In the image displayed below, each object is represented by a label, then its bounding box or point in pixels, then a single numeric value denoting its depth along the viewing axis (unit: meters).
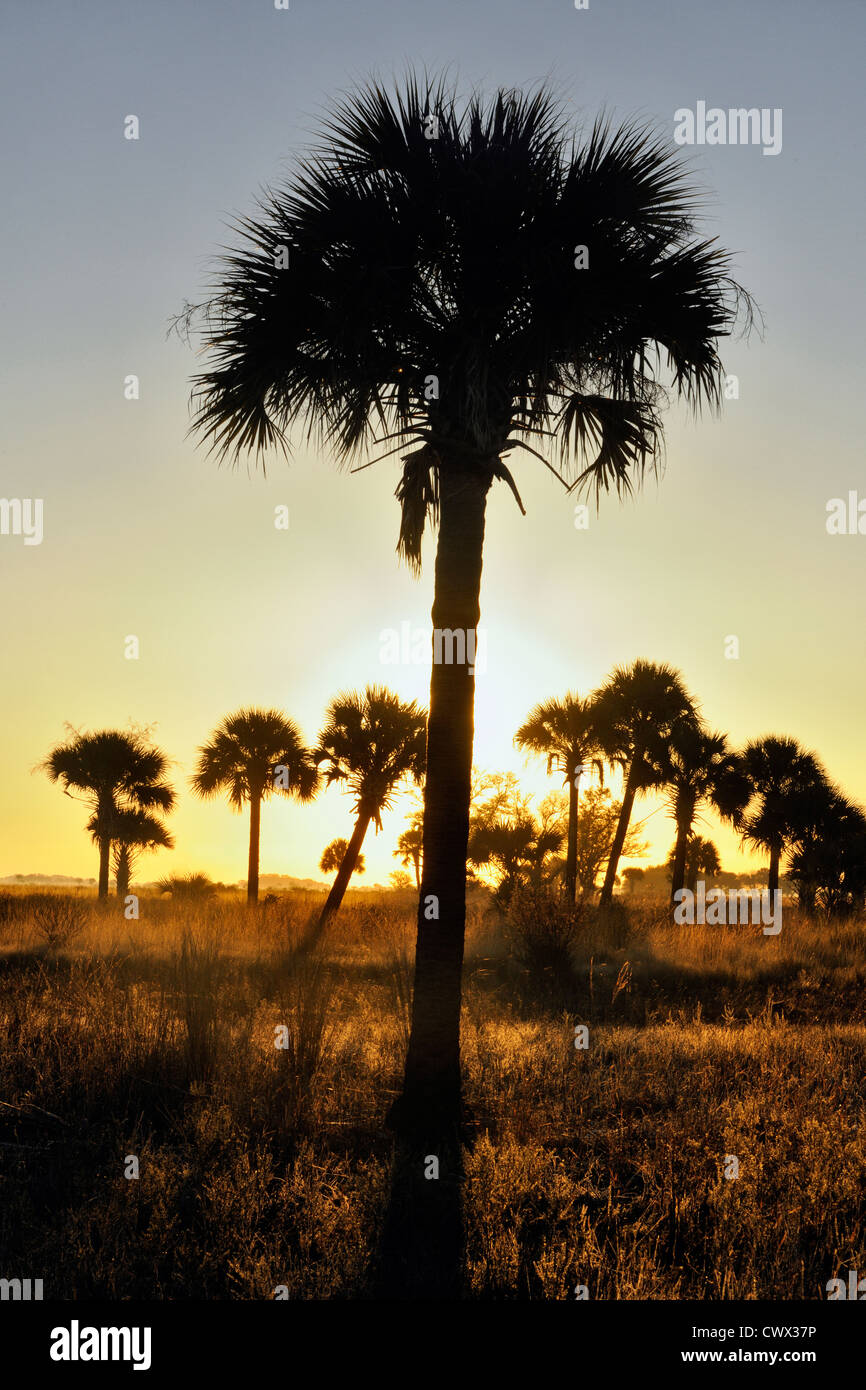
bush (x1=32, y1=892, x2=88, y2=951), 16.80
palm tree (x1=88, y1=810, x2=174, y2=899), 35.22
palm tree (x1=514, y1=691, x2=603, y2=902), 33.66
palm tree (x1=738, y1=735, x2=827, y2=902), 31.97
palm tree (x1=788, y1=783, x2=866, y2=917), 30.00
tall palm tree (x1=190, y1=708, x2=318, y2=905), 32.12
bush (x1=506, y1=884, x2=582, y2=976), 15.85
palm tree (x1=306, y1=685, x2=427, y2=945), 24.66
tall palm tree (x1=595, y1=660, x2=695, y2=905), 32.28
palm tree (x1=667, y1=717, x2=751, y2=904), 32.34
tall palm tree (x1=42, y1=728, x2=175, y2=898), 34.47
